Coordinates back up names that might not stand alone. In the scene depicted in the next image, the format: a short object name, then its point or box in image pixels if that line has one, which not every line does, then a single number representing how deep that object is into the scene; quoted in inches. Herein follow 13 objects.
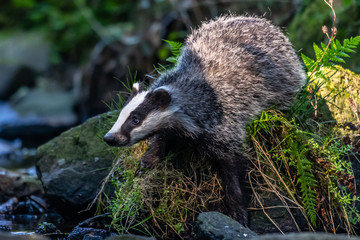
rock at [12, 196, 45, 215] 470.3
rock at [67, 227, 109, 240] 365.6
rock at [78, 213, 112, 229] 381.4
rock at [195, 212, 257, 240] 311.9
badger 354.9
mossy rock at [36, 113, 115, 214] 442.6
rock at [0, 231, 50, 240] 297.0
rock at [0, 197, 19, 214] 466.8
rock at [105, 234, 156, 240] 326.3
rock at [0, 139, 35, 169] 723.4
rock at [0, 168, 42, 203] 502.6
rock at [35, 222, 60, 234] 385.4
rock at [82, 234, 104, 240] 359.3
